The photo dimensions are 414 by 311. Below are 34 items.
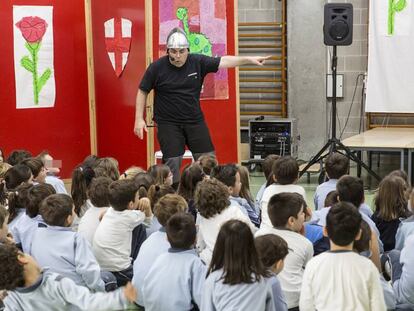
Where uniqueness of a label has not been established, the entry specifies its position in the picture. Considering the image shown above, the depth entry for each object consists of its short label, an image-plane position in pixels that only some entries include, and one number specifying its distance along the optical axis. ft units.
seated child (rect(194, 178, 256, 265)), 20.48
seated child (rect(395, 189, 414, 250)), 19.86
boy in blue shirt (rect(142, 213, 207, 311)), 17.02
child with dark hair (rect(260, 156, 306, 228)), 23.28
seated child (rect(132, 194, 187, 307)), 18.82
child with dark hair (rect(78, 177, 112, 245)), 22.15
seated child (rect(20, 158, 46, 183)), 26.22
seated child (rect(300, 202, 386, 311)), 15.26
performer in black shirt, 30.03
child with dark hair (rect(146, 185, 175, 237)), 22.61
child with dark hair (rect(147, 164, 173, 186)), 25.80
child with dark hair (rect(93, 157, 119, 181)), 26.12
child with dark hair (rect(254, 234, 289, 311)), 15.82
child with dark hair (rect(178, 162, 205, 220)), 24.13
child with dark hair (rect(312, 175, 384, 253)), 21.15
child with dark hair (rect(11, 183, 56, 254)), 20.76
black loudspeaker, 36.73
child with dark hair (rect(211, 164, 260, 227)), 23.69
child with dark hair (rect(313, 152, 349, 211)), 24.88
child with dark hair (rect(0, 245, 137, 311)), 14.43
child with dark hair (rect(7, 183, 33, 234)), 22.15
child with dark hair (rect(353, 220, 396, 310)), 17.83
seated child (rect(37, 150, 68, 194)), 27.30
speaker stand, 35.49
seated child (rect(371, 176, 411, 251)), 21.91
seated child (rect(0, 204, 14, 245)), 18.73
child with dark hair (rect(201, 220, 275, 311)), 14.78
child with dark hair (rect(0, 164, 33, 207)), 25.18
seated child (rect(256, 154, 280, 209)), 25.39
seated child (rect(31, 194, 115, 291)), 19.02
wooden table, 37.29
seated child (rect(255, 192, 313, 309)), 18.10
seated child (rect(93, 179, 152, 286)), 21.25
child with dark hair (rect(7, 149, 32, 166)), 29.57
